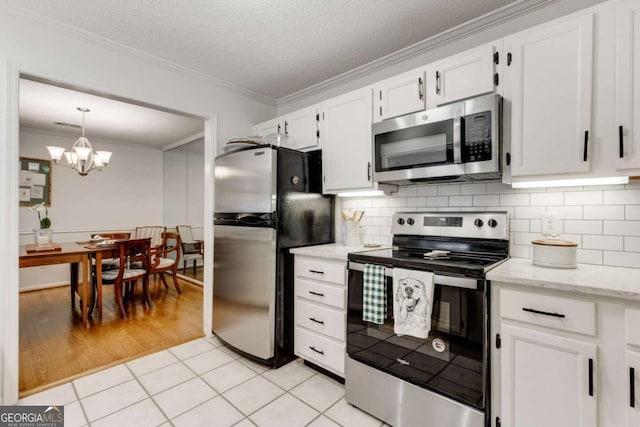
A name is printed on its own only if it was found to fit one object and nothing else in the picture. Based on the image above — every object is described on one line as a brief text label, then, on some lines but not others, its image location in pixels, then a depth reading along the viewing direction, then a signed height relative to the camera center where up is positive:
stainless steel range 1.42 -0.68
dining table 2.83 -0.48
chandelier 3.46 +0.66
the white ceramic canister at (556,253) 1.47 -0.21
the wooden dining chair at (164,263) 4.00 -0.76
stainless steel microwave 1.64 +0.41
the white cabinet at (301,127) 2.58 +0.76
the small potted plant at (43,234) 3.28 -0.27
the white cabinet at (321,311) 2.02 -0.72
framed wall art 4.43 +0.43
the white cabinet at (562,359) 1.12 -0.60
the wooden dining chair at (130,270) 3.43 -0.75
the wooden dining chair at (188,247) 5.27 -0.66
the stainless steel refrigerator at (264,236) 2.26 -0.20
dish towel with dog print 1.54 -0.49
